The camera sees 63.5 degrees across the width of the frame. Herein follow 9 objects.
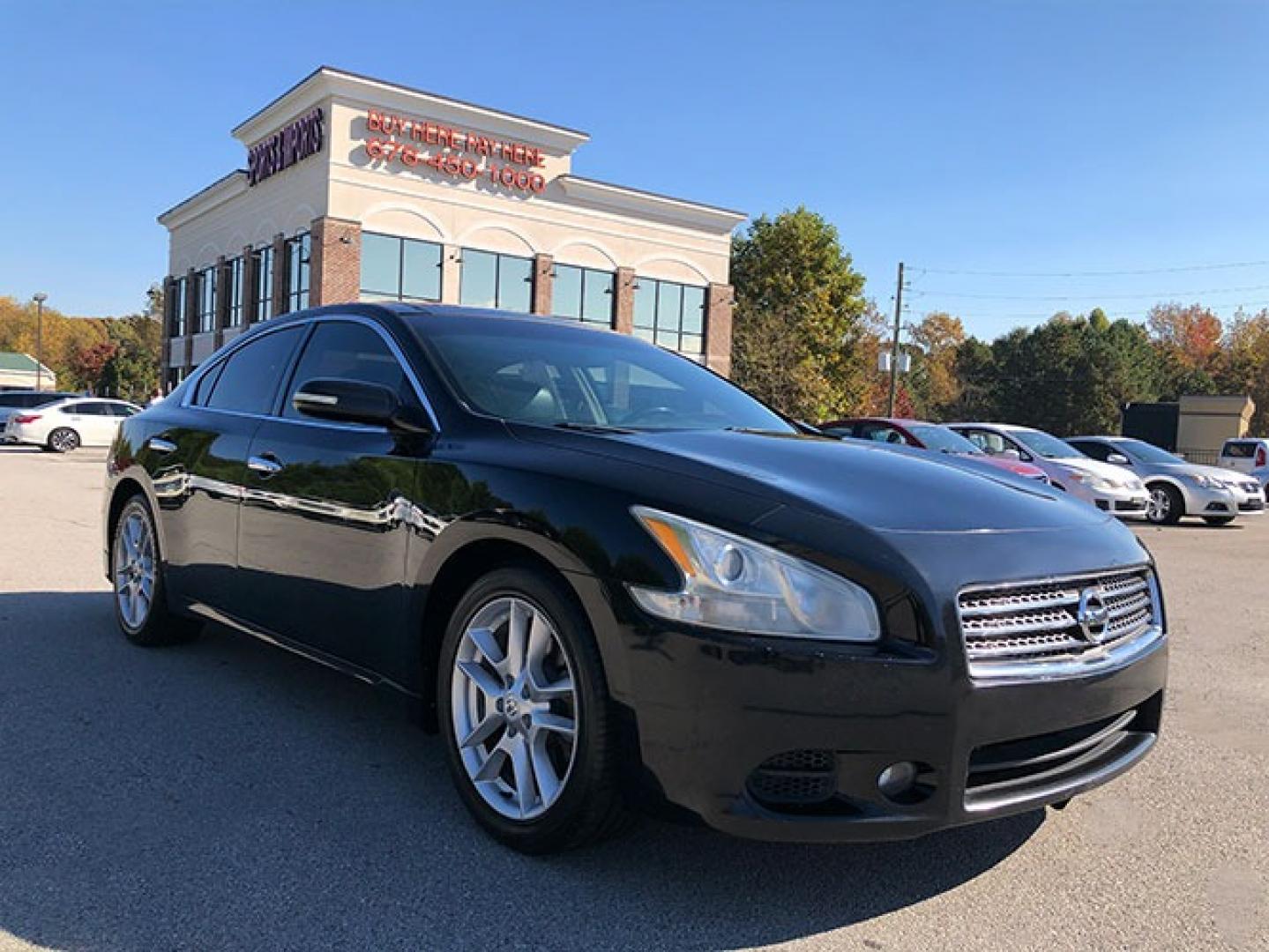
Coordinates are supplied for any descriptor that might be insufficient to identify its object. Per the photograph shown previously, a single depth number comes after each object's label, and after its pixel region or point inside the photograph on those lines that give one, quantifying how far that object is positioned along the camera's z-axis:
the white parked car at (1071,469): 14.63
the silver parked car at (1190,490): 15.61
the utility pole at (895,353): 38.03
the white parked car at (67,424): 26.31
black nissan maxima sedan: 2.40
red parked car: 13.58
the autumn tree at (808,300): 46.91
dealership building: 29.92
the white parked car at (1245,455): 23.66
